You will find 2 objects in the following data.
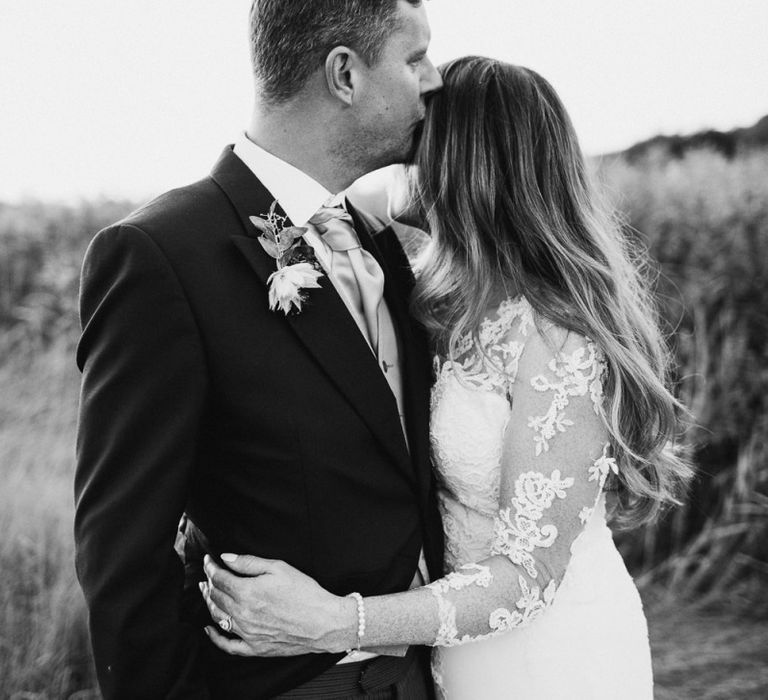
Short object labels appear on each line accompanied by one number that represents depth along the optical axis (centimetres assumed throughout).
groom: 182
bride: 214
